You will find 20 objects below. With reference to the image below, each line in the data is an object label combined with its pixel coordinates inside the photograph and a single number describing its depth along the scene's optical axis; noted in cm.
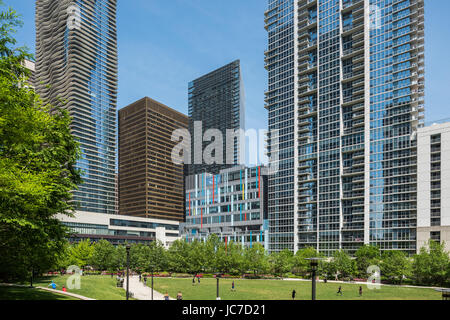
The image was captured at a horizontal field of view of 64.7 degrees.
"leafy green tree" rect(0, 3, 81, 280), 1948
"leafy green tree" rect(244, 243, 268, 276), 8619
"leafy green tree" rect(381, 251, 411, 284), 6969
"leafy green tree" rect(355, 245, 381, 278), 8124
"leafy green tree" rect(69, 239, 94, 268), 7612
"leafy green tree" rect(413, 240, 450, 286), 6656
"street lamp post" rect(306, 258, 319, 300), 1709
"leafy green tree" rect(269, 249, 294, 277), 8681
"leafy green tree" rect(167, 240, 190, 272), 8650
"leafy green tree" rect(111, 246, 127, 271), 8288
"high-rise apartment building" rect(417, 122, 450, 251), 9225
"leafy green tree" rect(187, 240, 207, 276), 8594
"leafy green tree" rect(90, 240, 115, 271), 8500
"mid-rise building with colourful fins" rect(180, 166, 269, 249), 14138
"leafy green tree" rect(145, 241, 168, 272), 8469
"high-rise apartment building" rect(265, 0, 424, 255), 10456
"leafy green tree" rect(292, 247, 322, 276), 8942
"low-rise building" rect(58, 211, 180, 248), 13538
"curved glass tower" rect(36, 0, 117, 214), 19906
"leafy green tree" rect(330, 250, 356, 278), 7919
